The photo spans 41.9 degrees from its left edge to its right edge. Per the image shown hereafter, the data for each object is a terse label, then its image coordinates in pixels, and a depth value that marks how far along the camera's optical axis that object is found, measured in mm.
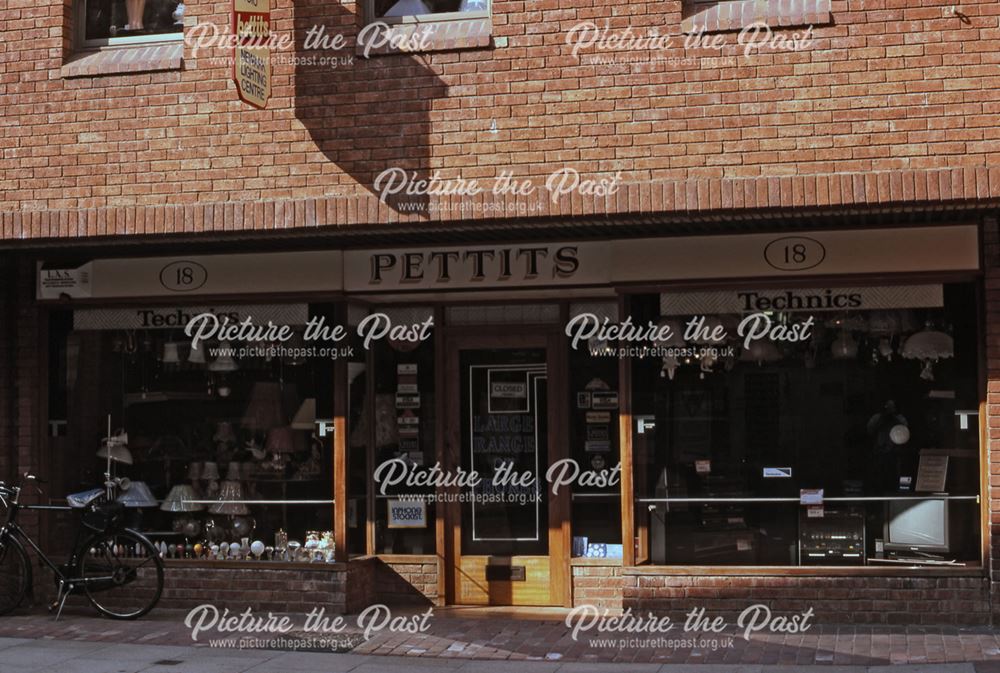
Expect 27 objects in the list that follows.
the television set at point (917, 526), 10203
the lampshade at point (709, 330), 10656
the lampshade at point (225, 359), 11578
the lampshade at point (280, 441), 11391
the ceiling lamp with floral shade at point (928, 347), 10211
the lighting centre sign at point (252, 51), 9562
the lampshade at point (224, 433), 11594
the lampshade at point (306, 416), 11328
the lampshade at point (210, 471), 11609
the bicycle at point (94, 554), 10938
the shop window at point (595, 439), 11172
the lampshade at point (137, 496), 11672
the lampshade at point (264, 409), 11461
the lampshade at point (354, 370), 11320
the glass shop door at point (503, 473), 11297
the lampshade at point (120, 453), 11805
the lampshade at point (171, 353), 11688
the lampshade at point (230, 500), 11508
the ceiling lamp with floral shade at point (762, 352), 10602
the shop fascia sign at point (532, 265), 10008
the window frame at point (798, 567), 9969
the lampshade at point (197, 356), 11633
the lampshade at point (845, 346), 10461
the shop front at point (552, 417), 10219
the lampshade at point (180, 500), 11617
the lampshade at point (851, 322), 10383
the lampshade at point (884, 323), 10320
